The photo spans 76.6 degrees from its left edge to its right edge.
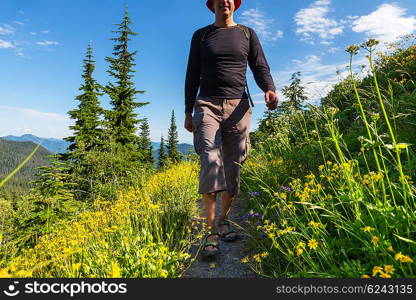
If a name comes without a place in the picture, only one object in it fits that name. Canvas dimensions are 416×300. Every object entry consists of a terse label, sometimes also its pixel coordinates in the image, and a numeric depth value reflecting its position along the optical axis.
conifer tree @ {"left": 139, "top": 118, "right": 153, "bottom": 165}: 33.33
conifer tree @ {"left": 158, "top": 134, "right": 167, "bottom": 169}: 51.10
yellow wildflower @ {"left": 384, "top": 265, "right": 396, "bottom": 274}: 1.14
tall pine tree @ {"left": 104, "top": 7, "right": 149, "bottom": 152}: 22.88
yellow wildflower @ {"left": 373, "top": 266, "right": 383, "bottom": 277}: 1.14
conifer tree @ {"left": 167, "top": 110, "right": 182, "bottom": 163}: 52.15
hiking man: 2.92
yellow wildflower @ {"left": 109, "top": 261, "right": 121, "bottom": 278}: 1.63
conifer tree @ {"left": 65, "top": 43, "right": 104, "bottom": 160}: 23.14
